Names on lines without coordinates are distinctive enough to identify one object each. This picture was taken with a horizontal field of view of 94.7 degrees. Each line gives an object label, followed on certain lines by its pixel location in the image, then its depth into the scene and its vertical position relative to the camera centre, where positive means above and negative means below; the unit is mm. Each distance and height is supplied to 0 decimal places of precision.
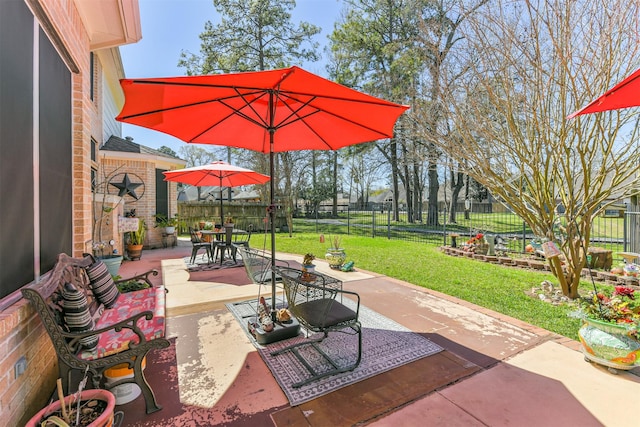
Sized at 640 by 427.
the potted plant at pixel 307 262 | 4626 -819
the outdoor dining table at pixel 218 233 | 7071 -537
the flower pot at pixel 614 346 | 2566 -1212
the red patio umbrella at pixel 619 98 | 2148 +886
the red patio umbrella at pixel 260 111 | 2379 +1087
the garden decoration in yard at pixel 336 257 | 6629 -1055
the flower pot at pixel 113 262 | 5250 -900
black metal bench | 1958 -981
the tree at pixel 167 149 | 41741 +8877
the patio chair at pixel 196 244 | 7023 -791
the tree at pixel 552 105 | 3924 +1598
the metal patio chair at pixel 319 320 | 2578 -981
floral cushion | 2182 -986
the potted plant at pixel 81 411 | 1629 -1169
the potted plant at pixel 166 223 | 9883 -385
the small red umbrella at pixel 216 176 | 6617 +906
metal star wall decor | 7337 +626
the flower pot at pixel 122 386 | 2316 -1407
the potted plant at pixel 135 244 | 7797 -857
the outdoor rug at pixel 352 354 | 2477 -1444
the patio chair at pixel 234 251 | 6364 -1014
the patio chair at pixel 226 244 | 6952 -779
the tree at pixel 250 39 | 16766 +10030
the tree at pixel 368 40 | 17031 +10513
